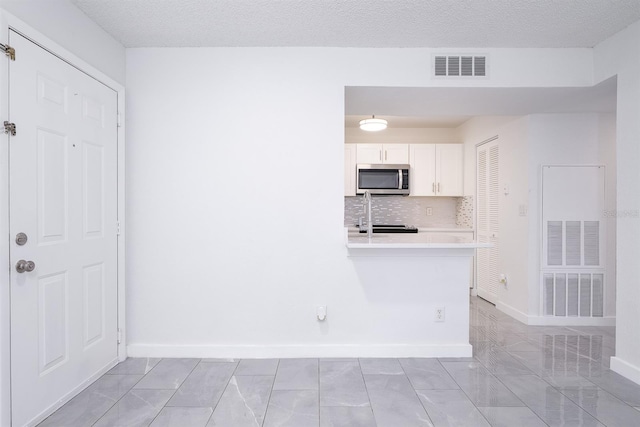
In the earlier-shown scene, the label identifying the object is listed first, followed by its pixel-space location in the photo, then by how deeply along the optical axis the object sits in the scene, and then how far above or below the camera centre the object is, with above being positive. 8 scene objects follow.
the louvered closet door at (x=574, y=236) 3.80 -0.26
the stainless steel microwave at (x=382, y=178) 5.18 +0.45
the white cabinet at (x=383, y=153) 5.24 +0.81
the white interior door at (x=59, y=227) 1.88 -0.10
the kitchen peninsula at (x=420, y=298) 2.93 -0.69
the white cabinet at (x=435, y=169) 5.30 +0.59
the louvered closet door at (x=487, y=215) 4.52 -0.06
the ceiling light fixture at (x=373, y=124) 4.43 +1.04
